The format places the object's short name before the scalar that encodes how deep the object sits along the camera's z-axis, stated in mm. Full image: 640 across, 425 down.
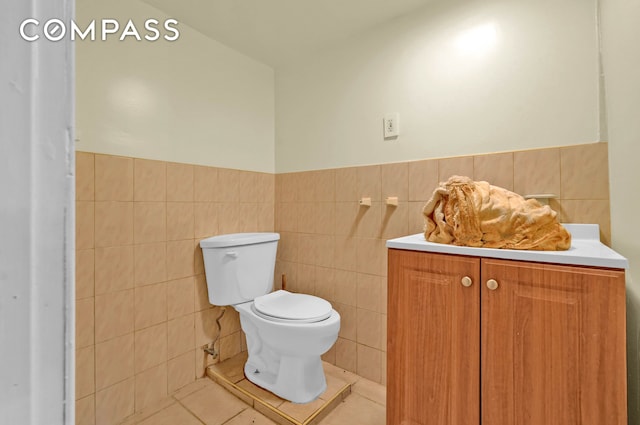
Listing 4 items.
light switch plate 1468
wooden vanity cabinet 680
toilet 1282
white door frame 231
